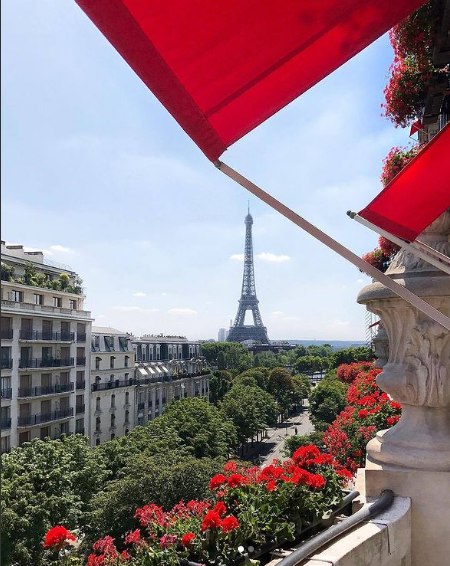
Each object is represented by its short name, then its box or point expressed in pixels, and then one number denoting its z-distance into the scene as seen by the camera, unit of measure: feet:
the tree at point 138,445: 87.04
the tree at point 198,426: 104.73
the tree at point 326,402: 136.46
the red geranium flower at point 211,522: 9.30
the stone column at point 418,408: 11.39
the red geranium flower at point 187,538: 9.39
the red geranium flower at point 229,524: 9.25
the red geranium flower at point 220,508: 9.71
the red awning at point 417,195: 12.35
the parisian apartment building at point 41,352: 110.93
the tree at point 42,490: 61.21
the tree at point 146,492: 57.72
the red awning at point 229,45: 5.65
